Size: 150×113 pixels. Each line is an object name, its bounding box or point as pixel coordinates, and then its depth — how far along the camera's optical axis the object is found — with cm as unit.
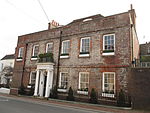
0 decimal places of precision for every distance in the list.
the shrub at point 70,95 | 1373
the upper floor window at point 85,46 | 1441
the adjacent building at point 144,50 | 2424
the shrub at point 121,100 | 1093
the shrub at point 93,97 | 1236
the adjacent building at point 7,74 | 3206
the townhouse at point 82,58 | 1233
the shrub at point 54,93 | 1487
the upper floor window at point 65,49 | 1579
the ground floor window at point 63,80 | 1498
